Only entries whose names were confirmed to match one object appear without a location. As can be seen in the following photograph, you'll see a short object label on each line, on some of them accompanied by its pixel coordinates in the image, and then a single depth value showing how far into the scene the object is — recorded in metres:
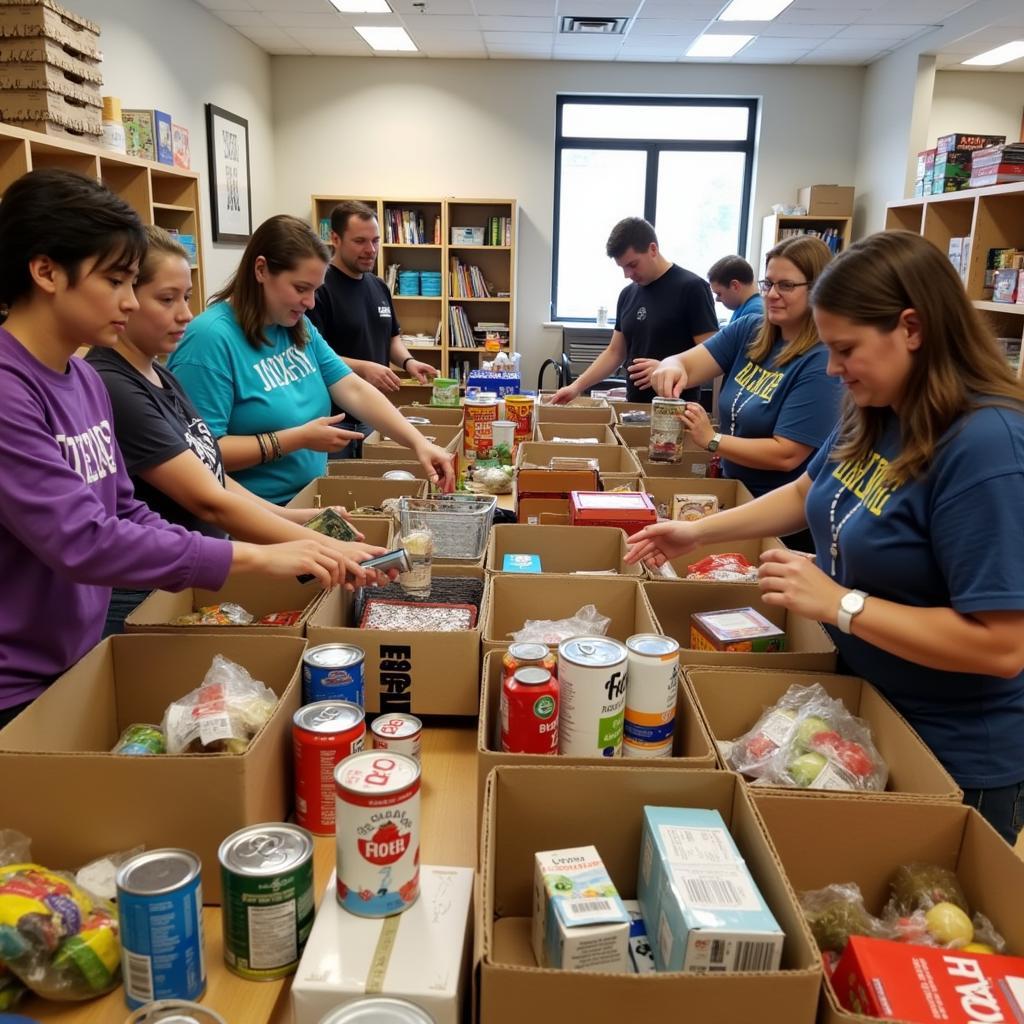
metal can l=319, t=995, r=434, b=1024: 0.74
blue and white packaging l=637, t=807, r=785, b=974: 0.81
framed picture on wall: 6.02
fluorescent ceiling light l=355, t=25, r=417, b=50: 6.23
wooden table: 0.89
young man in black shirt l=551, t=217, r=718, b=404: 3.97
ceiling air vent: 5.88
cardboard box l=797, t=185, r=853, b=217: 7.04
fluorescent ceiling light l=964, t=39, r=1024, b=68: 6.10
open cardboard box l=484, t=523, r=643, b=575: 2.02
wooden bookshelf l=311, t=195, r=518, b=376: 7.15
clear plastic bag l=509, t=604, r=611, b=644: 1.45
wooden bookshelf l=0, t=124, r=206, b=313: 3.04
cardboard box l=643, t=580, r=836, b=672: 1.70
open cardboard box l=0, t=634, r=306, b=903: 1.03
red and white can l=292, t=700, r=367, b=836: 1.09
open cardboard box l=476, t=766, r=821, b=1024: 0.75
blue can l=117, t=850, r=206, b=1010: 0.82
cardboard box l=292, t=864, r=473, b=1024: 0.79
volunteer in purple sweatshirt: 1.17
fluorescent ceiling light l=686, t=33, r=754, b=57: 6.32
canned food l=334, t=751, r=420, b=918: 0.85
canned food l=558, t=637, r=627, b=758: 1.09
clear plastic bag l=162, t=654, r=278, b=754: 1.12
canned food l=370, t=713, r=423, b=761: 1.07
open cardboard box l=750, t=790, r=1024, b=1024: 1.04
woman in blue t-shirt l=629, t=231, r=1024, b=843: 1.13
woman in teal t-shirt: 2.15
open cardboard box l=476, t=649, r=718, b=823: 1.05
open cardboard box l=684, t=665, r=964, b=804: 1.28
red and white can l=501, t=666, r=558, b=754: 1.09
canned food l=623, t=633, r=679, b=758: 1.14
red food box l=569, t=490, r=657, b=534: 2.02
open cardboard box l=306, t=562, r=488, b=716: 1.39
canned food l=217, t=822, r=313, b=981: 0.86
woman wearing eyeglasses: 2.22
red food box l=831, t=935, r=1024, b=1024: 0.81
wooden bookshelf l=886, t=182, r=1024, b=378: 4.58
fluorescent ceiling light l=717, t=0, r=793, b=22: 5.48
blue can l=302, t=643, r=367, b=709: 1.20
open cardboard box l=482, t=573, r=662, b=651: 1.68
